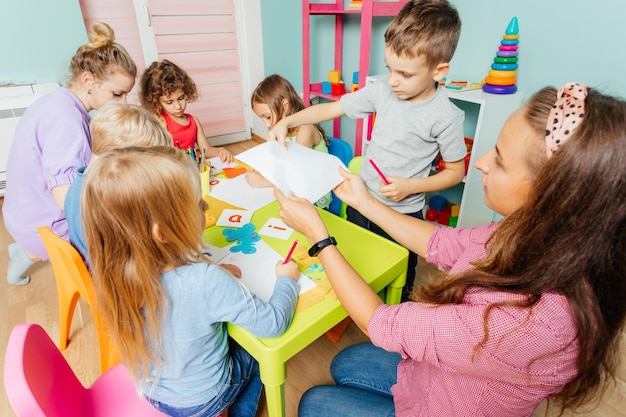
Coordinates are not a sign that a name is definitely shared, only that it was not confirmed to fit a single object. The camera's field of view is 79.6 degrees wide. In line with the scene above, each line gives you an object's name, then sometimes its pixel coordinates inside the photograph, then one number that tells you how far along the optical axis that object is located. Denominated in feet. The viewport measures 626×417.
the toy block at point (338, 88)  9.37
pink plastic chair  2.01
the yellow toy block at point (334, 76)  9.38
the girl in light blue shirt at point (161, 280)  2.31
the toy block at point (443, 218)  7.88
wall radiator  8.43
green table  2.58
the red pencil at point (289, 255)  3.10
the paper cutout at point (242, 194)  4.35
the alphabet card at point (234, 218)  3.92
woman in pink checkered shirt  1.66
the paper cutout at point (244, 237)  3.44
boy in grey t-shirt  3.66
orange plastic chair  3.26
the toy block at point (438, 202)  8.14
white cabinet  6.14
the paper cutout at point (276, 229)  3.69
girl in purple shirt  4.23
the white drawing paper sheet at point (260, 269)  2.99
